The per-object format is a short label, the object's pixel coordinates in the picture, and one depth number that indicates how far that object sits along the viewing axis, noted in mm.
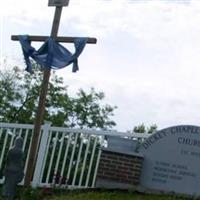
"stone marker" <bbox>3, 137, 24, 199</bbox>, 10789
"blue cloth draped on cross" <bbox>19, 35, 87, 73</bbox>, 11452
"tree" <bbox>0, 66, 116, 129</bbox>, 29766
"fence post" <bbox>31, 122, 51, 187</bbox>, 12297
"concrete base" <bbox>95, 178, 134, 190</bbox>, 11258
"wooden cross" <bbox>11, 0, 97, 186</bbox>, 11273
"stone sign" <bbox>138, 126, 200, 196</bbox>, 11102
